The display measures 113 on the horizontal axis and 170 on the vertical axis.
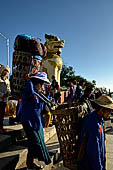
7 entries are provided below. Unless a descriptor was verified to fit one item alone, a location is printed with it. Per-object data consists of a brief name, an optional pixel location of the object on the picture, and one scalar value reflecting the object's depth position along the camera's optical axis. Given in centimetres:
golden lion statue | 1134
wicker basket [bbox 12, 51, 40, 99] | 269
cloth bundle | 261
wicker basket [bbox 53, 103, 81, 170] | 174
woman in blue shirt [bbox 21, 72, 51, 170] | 212
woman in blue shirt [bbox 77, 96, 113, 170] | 154
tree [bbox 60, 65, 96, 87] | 3433
